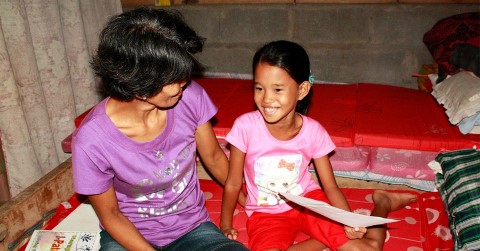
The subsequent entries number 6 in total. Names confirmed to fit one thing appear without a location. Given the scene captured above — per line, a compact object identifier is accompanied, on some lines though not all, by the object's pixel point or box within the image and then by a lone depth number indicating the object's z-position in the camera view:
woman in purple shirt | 1.11
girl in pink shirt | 1.52
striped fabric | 1.54
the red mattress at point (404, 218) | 1.66
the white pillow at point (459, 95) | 2.12
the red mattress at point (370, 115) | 2.12
